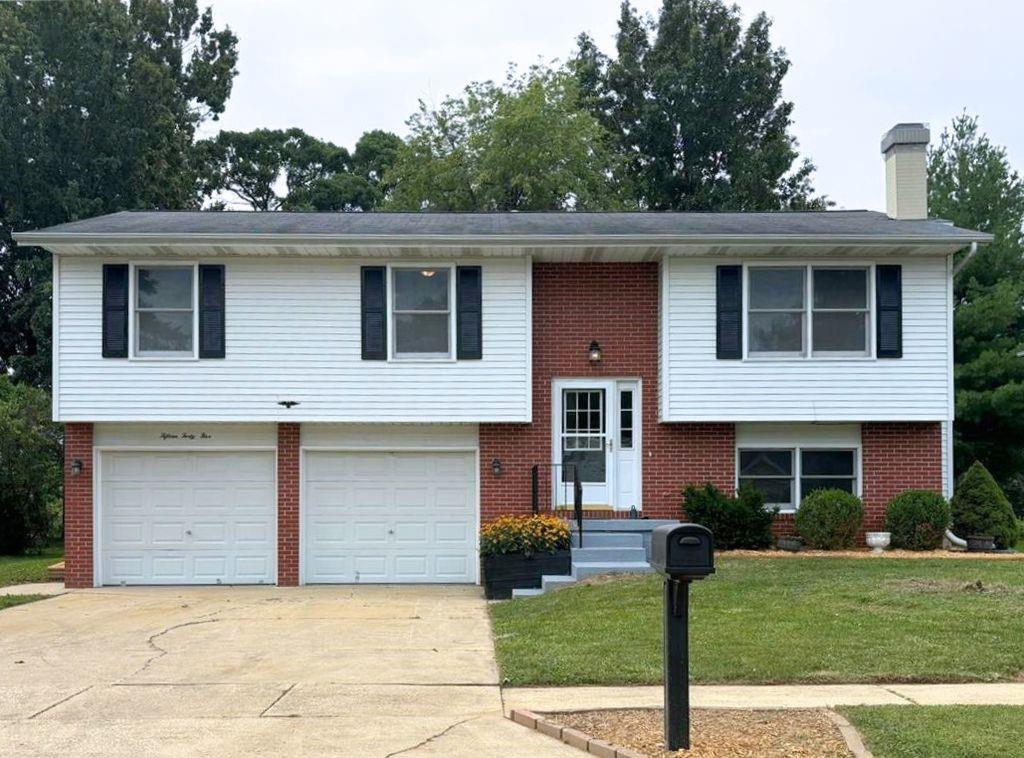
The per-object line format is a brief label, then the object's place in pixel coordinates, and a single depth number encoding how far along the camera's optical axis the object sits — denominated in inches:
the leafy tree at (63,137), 1322.6
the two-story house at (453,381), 674.2
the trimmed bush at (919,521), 676.7
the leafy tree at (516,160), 1514.5
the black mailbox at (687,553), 278.2
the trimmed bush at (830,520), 667.4
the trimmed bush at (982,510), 691.4
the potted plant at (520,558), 608.7
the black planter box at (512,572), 607.8
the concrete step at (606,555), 627.8
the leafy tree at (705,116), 1652.3
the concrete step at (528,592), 601.8
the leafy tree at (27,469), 971.9
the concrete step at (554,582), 604.4
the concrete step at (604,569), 611.8
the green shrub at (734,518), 663.8
